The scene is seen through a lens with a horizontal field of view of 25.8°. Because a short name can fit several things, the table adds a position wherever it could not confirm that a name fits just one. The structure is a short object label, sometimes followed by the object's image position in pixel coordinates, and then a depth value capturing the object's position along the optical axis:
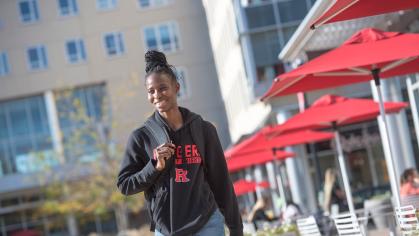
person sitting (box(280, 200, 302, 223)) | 16.27
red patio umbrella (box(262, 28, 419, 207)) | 8.95
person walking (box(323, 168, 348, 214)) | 17.62
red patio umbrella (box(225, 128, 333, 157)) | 18.30
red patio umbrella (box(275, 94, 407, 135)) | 13.97
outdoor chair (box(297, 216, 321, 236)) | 11.00
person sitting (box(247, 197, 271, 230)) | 17.72
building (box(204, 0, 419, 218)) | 31.12
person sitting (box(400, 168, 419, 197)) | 13.27
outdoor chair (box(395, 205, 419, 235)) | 7.88
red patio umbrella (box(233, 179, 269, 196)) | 25.97
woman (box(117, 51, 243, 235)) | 4.34
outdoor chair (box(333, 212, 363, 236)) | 9.20
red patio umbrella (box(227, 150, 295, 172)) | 22.47
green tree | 41.09
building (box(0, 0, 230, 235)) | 51.97
